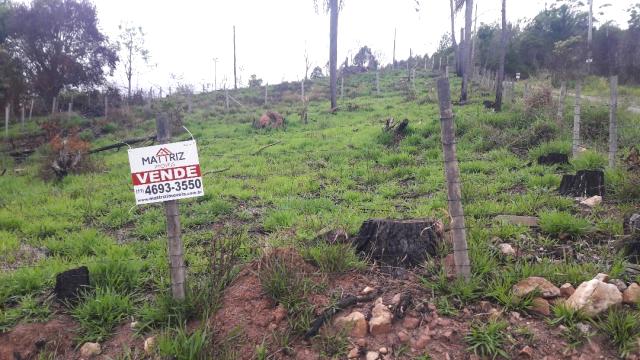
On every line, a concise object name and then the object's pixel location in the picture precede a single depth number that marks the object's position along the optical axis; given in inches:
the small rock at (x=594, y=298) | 112.3
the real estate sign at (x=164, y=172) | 124.0
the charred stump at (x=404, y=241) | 146.6
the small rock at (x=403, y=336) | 116.6
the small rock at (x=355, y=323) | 120.2
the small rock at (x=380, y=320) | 119.9
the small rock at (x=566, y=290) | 122.9
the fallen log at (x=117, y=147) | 507.0
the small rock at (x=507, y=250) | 146.8
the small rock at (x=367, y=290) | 134.7
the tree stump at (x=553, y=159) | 282.5
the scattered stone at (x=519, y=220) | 174.1
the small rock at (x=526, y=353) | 105.8
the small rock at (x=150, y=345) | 117.9
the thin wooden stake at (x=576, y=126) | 273.1
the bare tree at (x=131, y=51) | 1259.5
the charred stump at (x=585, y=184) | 204.2
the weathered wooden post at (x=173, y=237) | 127.0
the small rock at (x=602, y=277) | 122.6
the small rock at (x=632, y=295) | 115.0
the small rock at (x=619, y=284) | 120.6
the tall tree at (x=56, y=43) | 931.3
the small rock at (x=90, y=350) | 123.8
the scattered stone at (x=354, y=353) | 113.5
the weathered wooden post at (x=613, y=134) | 236.2
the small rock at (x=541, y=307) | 117.9
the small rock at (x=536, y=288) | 122.2
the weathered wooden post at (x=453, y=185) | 127.1
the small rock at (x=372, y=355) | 112.5
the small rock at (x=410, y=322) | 120.4
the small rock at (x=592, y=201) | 189.8
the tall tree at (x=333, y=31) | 794.2
